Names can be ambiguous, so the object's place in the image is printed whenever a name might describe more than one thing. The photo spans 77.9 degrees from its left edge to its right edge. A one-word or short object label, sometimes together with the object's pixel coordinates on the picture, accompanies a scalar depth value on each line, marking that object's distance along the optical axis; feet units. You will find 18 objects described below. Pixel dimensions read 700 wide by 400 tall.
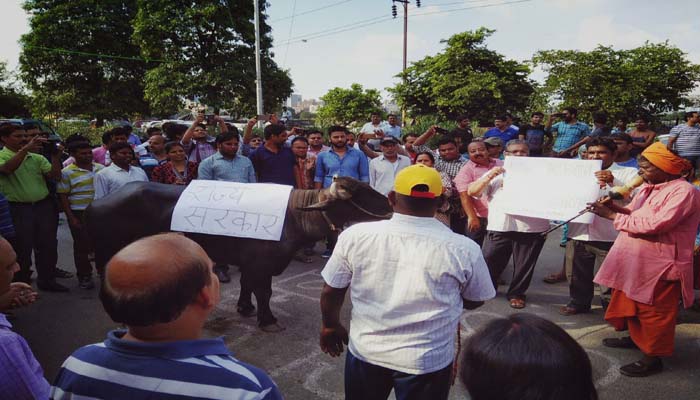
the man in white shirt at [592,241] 14.74
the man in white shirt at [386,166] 21.29
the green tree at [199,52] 82.69
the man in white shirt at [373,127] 36.03
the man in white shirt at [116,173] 17.48
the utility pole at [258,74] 65.72
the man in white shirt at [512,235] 15.65
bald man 3.77
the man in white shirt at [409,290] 6.60
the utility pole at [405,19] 99.48
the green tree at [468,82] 93.15
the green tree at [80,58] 92.07
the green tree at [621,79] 75.05
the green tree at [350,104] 158.40
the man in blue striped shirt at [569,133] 31.81
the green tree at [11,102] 114.73
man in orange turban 11.00
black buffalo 13.48
